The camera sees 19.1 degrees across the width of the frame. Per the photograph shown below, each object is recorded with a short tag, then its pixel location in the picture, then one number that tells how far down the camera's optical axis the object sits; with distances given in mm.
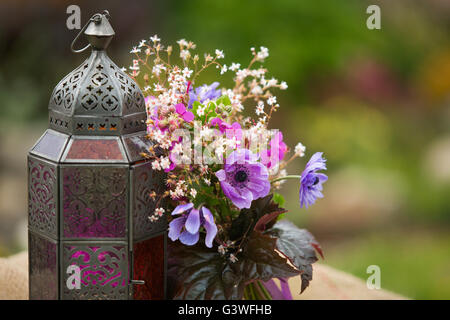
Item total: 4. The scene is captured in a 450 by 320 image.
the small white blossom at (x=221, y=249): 1305
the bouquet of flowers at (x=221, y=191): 1272
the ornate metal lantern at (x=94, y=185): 1252
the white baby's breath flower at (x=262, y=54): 1338
